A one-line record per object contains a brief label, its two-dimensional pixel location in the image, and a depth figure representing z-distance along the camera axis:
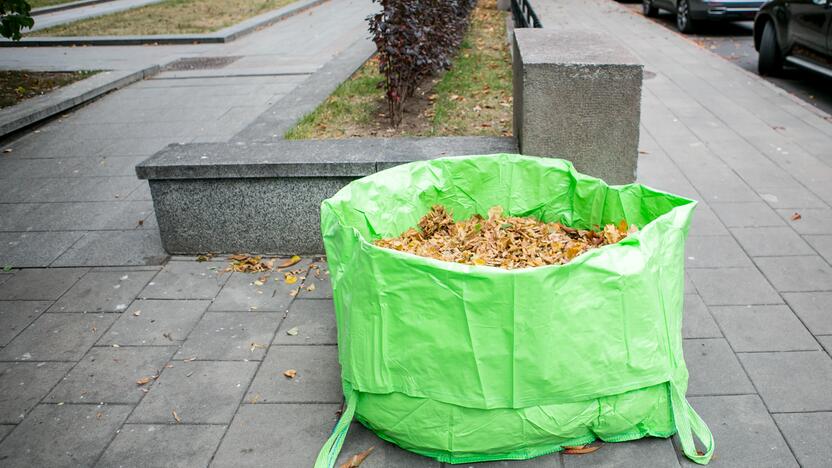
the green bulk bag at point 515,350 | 2.58
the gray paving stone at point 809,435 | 2.75
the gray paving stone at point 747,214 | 4.95
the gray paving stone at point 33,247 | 4.80
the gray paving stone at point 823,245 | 4.45
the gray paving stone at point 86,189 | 5.88
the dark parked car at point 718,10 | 12.26
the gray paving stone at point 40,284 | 4.33
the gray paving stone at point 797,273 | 4.08
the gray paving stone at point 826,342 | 3.48
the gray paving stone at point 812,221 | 4.80
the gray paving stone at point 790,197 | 5.23
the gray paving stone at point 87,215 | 5.32
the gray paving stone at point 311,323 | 3.74
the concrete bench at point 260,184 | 4.43
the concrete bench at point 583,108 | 4.00
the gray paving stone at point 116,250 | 4.73
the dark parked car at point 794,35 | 8.09
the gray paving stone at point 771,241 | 4.52
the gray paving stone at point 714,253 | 4.39
